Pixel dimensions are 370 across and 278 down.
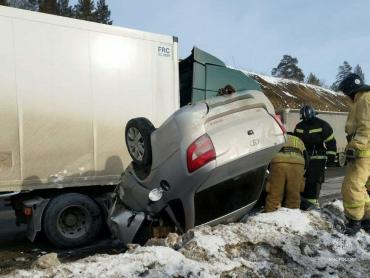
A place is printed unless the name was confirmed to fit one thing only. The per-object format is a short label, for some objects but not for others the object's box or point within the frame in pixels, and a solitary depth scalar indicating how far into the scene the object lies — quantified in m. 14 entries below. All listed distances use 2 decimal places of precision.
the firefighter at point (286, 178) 5.38
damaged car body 4.00
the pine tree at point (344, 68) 81.39
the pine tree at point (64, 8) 46.56
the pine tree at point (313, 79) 58.89
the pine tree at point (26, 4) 43.45
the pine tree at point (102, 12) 50.66
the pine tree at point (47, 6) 44.75
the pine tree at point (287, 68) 71.77
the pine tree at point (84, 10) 48.28
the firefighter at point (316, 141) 6.57
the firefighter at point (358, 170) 4.86
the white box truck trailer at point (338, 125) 20.62
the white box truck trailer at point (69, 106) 5.63
